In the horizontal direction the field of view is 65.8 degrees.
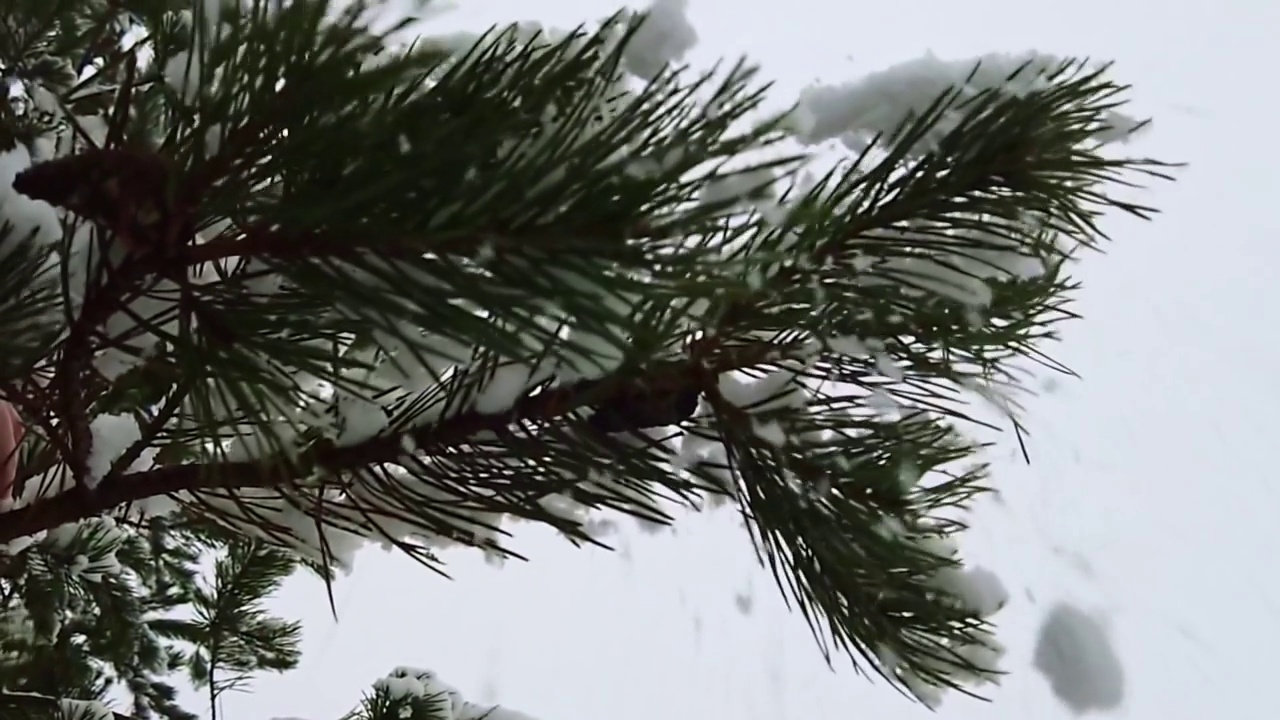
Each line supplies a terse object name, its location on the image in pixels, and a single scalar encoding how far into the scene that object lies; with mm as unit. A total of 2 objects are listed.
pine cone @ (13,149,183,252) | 288
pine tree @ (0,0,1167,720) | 280
